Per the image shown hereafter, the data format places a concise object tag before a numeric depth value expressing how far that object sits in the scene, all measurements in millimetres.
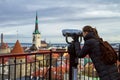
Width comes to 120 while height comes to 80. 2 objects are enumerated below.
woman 3225
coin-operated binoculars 3268
